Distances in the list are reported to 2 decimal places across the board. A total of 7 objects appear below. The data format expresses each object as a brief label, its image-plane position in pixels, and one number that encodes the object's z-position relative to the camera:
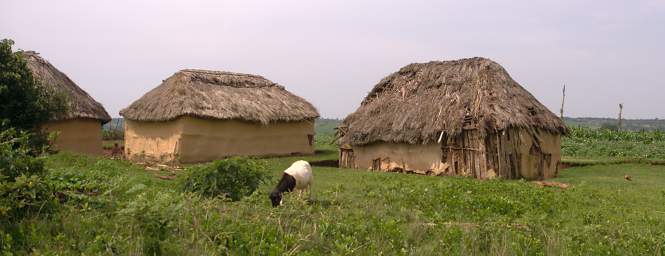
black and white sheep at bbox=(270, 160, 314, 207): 10.07
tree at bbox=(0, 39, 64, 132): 15.64
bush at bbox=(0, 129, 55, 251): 5.84
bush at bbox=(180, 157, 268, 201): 10.81
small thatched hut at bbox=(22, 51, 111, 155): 21.09
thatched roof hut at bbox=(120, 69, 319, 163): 21.20
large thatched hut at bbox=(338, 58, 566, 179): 18.06
